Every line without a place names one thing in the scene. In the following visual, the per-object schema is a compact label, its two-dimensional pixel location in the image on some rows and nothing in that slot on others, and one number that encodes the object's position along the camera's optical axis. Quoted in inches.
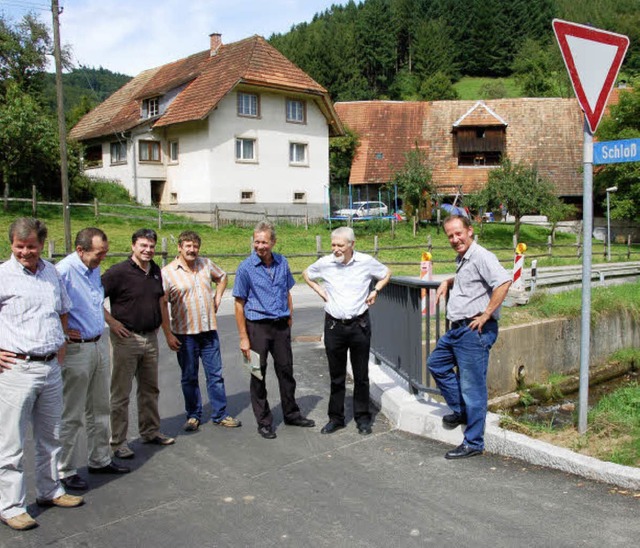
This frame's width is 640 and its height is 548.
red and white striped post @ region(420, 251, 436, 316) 567.2
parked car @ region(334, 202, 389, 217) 1487.9
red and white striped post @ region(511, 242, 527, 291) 543.2
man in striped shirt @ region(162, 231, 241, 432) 237.8
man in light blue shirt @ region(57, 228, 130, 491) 188.7
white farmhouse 1327.5
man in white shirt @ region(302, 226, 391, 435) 231.9
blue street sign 198.1
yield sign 198.5
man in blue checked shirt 235.9
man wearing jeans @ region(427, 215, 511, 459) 203.3
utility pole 821.9
